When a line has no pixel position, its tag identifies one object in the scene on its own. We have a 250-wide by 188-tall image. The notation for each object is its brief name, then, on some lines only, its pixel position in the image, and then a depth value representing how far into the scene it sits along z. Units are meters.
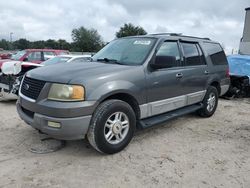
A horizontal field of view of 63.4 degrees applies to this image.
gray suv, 2.72
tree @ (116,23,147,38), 53.98
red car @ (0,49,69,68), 9.48
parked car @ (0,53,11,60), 18.21
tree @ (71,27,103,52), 55.77
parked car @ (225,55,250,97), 7.02
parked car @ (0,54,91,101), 5.45
